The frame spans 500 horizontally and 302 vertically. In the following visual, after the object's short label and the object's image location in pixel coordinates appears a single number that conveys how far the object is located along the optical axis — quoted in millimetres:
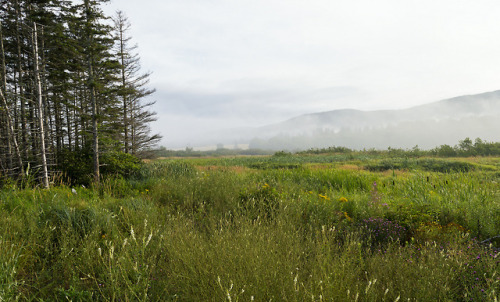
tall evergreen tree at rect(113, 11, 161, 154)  18375
